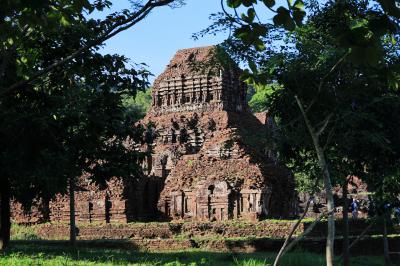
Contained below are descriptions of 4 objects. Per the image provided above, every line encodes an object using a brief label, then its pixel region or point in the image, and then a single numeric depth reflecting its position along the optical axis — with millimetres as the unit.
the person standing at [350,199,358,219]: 43216
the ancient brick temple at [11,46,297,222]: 45382
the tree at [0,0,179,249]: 9210
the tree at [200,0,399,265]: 16126
